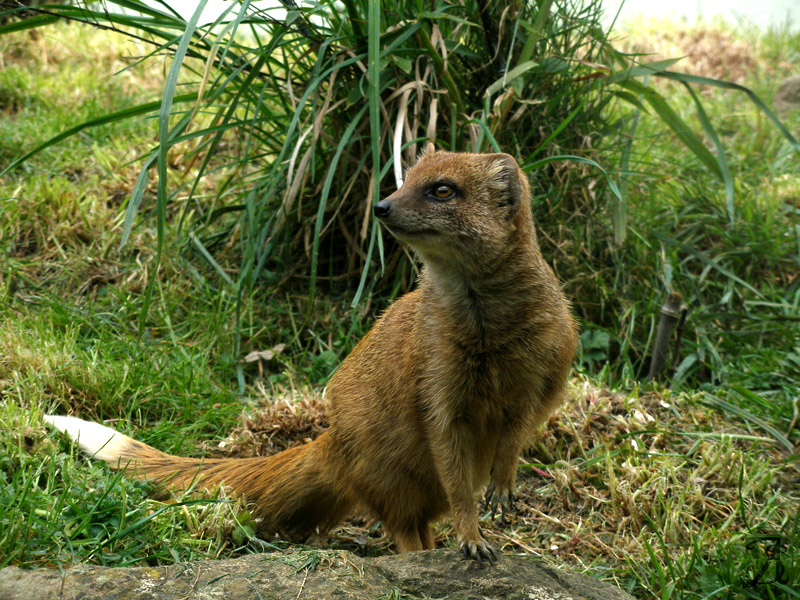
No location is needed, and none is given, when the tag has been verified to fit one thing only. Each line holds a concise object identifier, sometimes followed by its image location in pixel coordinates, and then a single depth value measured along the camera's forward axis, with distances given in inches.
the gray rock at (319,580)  83.4
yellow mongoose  107.0
